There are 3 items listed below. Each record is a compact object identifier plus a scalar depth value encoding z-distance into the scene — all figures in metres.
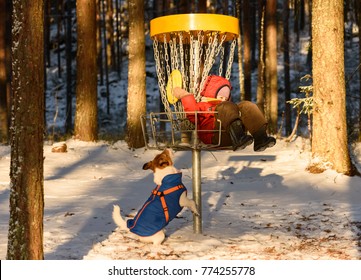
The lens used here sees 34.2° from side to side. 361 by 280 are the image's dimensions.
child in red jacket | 6.06
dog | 6.09
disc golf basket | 6.25
